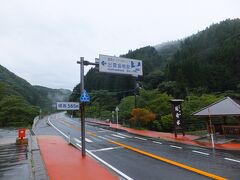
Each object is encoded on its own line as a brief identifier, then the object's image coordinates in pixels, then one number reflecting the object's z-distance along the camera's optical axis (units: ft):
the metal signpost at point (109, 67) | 28.72
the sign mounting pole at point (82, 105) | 28.95
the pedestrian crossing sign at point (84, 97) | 28.46
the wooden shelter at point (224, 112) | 38.43
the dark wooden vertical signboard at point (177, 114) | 45.25
